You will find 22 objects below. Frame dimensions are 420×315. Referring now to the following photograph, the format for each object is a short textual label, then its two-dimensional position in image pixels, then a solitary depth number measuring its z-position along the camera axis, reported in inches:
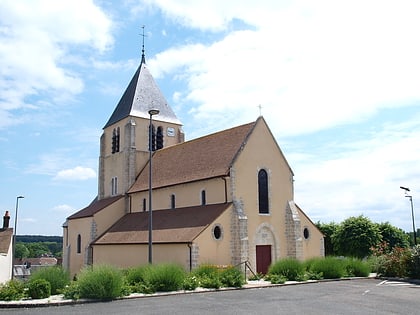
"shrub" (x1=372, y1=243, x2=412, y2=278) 883.4
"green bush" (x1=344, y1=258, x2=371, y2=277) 915.8
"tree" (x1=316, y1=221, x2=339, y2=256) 1566.2
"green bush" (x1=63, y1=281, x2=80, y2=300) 573.6
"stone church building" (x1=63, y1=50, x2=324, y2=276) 951.0
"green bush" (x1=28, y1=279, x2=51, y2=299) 571.2
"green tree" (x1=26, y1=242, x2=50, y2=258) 4534.5
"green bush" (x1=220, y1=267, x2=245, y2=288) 722.2
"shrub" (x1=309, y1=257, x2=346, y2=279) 869.8
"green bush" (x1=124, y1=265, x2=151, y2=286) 675.6
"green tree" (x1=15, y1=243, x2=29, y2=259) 4101.4
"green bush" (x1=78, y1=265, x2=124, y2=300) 579.5
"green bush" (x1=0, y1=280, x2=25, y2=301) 555.5
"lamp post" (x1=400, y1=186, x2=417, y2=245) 1299.8
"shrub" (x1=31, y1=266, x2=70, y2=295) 618.5
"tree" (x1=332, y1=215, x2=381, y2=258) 1412.4
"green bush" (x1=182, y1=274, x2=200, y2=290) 669.9
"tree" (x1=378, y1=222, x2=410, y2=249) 1533.0
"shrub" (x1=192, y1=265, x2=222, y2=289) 695.1
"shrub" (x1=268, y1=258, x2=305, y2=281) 832.9
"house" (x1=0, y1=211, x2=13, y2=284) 1140.5
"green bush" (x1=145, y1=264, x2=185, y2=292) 652.7
